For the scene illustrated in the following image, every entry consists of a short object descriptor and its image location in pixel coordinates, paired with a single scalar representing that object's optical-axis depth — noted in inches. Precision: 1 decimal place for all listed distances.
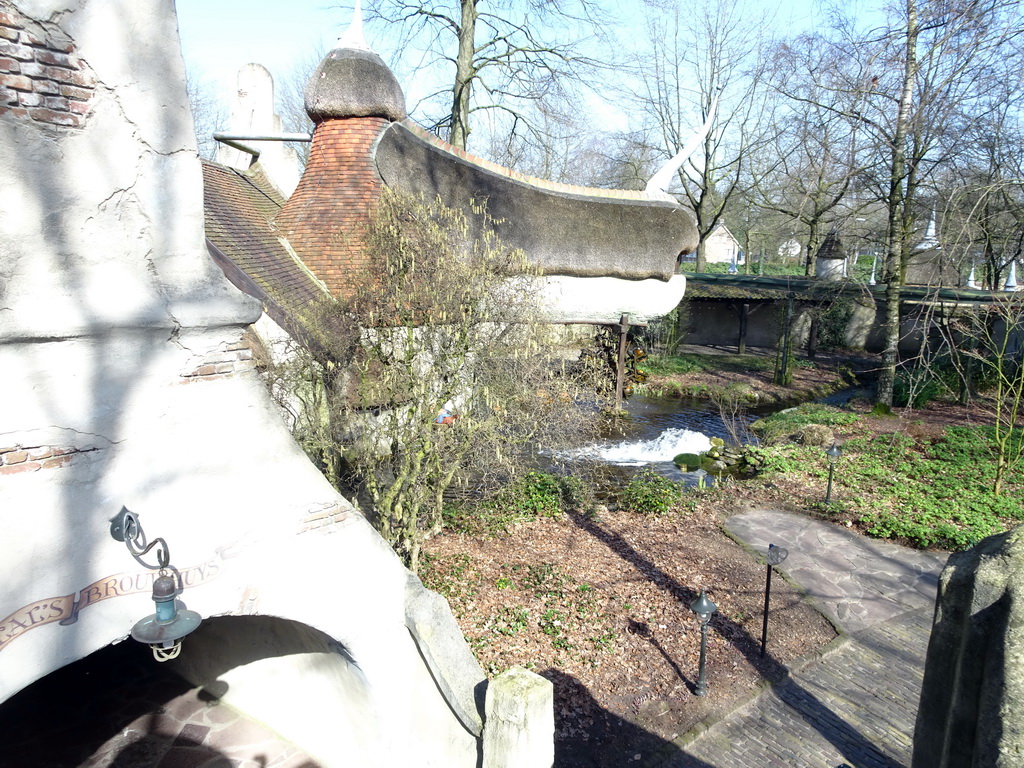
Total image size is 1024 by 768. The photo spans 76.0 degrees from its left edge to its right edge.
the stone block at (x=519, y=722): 142.8
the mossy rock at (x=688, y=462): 486.6
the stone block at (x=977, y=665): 67.9
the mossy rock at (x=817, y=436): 493.4
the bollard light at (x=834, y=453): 366.0
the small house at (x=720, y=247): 2356.1
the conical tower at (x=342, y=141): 406.0
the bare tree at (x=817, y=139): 467.8
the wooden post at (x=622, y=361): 592.4
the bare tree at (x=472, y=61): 647.8
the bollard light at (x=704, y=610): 210.7
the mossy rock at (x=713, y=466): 477.0
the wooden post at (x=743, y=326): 927.0
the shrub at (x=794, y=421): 533.0
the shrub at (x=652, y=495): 374.9
